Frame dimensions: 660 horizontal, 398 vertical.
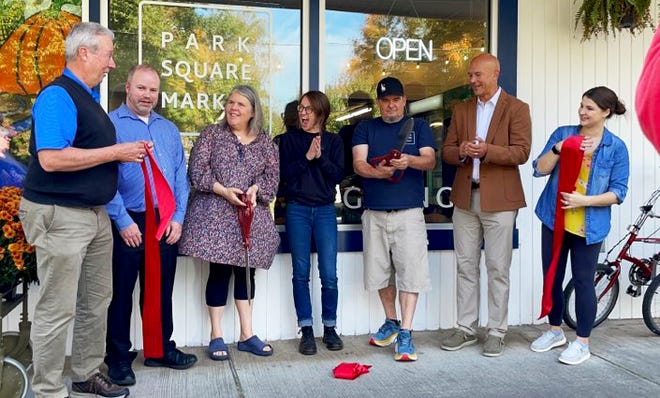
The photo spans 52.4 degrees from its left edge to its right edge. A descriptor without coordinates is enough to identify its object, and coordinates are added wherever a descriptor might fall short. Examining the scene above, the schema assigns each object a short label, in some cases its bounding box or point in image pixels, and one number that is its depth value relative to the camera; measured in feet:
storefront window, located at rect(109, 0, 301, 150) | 14.20
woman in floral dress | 12.89
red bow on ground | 12.46
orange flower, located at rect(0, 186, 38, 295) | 10.44
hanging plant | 14.53
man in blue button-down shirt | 11.85
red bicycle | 15.51
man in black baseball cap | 13.74
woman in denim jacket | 13.23
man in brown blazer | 13.67
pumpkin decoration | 13.20
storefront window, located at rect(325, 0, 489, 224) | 15.38
